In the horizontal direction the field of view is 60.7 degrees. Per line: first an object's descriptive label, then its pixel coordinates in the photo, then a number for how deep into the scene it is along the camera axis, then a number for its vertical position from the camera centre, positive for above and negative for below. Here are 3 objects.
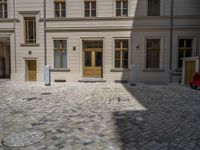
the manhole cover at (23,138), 3.65 -1.62
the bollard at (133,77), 12.70 -0.69
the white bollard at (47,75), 12.78 -0.58
